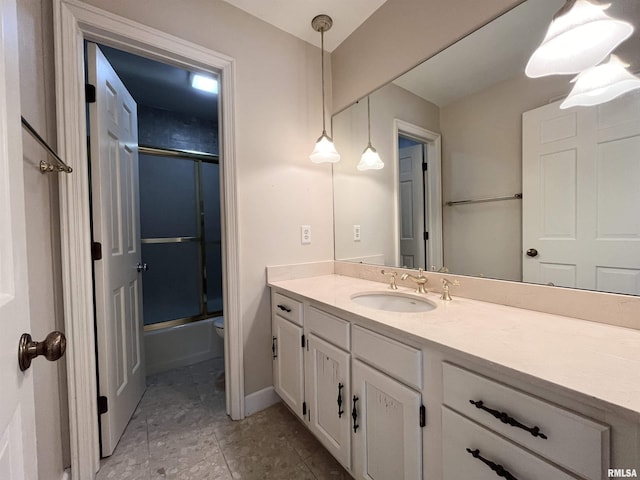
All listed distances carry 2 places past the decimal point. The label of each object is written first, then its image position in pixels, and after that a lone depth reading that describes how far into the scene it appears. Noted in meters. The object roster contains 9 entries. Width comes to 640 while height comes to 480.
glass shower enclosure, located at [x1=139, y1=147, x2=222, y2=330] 2.86
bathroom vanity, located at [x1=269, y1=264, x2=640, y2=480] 0.55
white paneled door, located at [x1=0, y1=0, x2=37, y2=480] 0.43
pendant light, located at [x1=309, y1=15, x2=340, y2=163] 1.67
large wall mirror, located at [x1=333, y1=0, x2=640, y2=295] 0.90
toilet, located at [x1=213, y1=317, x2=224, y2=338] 2.19
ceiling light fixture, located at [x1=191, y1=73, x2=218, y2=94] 2.32
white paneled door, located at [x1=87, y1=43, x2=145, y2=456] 1.35
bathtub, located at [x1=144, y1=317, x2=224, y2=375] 2.21
